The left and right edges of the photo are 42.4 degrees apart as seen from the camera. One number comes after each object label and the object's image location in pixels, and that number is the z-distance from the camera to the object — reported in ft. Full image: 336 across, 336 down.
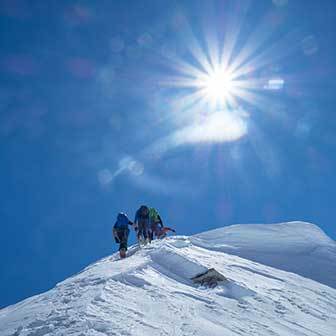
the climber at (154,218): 64.03
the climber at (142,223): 54.08
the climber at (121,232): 48.34
